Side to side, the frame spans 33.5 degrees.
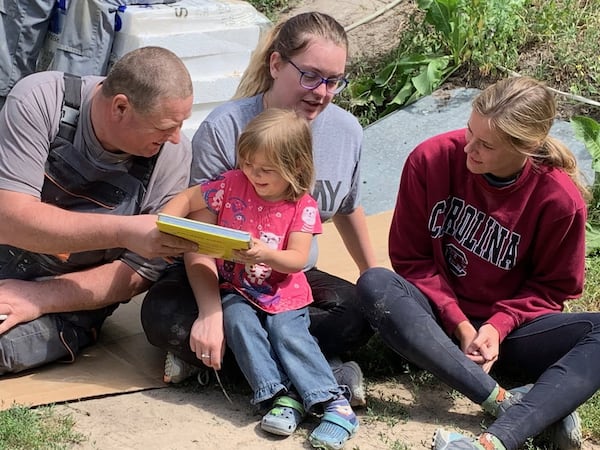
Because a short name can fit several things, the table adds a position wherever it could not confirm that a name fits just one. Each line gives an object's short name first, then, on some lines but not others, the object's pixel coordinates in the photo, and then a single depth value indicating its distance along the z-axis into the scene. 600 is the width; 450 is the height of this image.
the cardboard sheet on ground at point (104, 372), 3.29
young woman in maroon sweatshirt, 3.16
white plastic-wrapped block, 5.34
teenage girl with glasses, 3.38
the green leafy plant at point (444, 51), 6.03
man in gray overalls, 3.23
